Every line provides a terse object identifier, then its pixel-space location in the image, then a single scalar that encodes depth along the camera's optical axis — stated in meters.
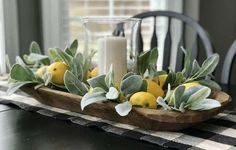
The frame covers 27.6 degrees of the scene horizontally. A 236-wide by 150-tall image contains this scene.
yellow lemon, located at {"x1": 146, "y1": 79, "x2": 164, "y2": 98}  1.16
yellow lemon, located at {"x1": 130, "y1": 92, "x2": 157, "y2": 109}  1.09
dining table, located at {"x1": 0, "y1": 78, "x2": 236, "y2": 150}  1.00
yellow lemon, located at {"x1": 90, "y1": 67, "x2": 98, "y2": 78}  1.28
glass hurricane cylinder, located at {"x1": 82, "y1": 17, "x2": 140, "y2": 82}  1.21
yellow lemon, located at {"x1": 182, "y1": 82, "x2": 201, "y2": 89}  1.14
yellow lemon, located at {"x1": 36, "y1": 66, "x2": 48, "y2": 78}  1.31
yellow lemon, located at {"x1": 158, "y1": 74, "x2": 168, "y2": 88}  1.24
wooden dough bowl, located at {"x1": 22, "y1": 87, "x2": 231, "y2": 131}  1.04
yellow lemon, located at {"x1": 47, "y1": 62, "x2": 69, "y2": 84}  1.27
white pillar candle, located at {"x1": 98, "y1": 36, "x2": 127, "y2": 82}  1.21
